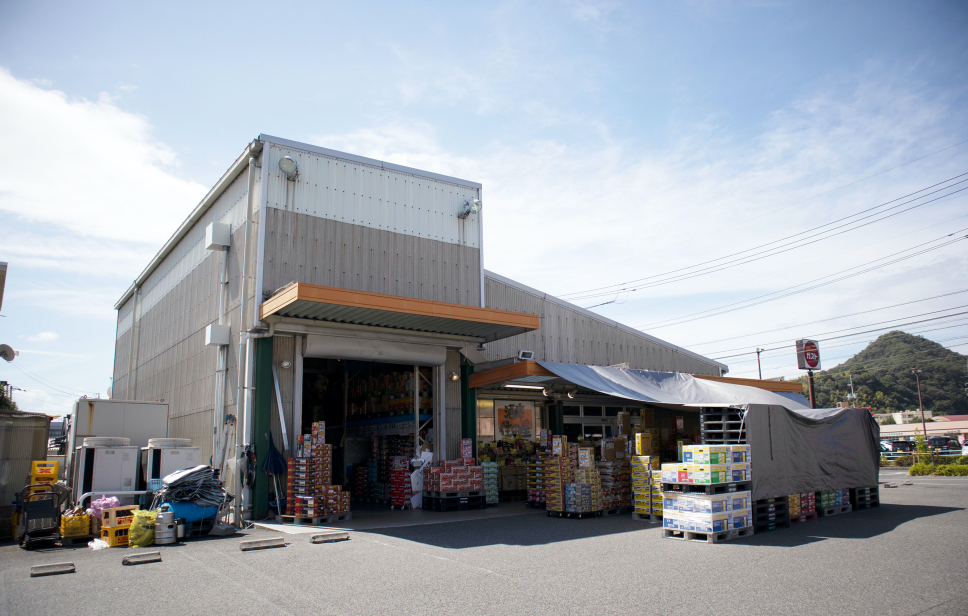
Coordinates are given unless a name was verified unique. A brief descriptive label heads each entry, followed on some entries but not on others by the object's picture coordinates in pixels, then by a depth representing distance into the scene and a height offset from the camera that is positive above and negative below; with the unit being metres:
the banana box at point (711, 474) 10.12 -0.86
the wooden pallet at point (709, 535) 9.92 -1.86
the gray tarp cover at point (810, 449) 11.42 -0.59
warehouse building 14.15 +2.60
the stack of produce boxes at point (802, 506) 11.95 -1.68
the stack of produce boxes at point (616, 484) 13.95 -1.37
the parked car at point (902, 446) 36.86 -1.60
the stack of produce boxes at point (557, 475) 13.60 -1.13
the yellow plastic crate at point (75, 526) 11.19 -1.72
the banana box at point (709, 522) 9.87 -1.59
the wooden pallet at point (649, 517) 12.46 -1.93
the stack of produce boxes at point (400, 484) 15.80 -1.49
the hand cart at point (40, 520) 10.56 -1.54
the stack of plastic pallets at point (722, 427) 11.57 -0.11
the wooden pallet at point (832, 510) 13.09 -1.91
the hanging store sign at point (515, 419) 19.91 +0.15
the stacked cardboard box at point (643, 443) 13.39 -0.44
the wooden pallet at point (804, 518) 11.97 -1.90
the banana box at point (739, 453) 10.80 -0.56
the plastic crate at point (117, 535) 10.80 -1.83
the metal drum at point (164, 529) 10.77 -1.73
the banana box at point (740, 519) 10.23 -1.62
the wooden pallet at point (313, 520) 12.55 -1.90
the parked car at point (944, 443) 39.30 -1.55
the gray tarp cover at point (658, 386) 15.62 +0.96
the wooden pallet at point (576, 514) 13.38 -1.96
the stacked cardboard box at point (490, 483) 16.06 -1.51
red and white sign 23.59 +2.54
